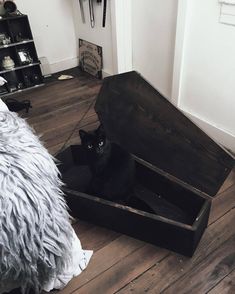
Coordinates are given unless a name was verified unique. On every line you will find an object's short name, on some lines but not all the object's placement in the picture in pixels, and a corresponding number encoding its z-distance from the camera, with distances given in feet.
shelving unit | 7.07
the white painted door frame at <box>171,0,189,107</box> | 4.95
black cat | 3.83
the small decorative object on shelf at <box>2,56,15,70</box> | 7.16
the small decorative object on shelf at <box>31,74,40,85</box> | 7.80
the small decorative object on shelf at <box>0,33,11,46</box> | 6.99
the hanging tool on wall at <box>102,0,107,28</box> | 6.69
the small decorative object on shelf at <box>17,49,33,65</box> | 7.34
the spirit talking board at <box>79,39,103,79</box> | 7.98
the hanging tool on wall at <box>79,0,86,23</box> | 7.63
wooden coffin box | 3.34
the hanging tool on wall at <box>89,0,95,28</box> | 7.34
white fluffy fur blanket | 2.02
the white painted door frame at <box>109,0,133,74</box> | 6.47
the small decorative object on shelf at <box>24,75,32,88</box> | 7.69
